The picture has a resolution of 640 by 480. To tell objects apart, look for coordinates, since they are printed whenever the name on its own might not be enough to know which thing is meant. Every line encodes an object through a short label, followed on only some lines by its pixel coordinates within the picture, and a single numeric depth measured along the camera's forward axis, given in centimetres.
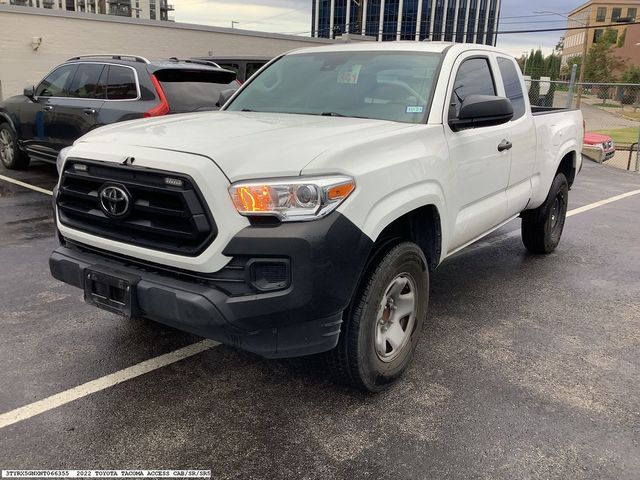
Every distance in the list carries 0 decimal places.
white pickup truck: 264
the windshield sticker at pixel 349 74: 409
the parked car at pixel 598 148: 1619
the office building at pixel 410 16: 8494
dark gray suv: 748
